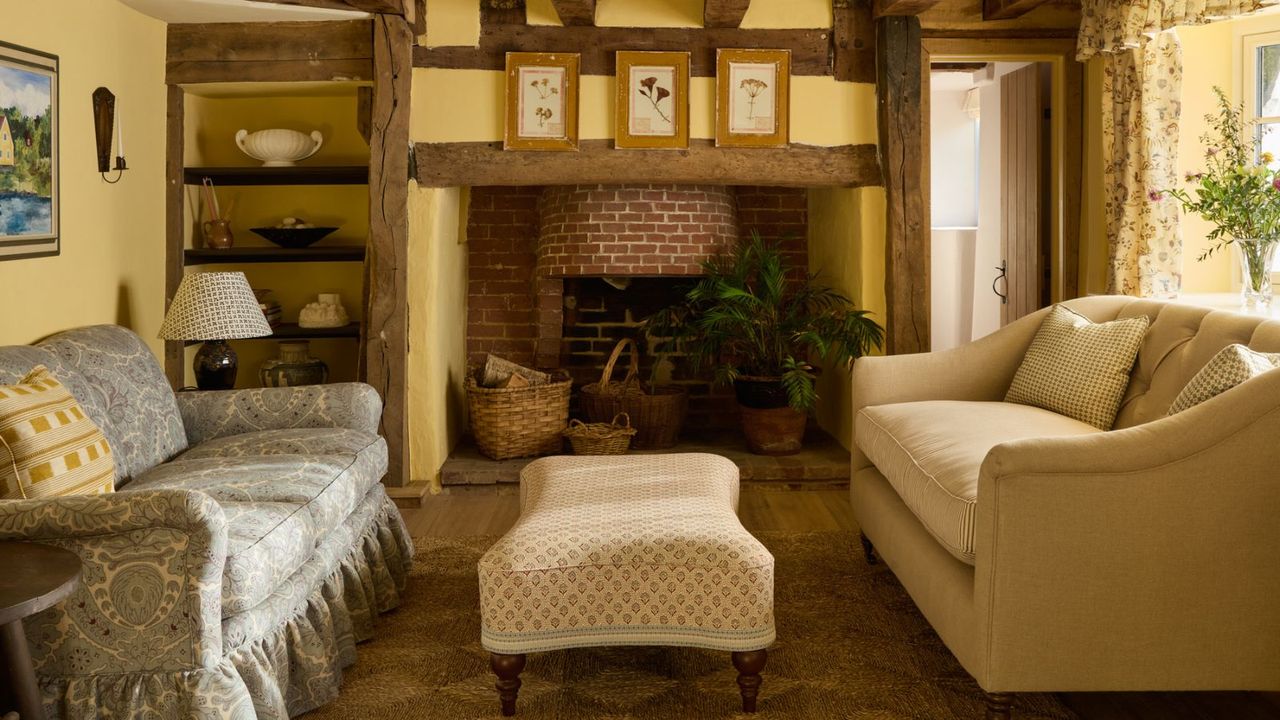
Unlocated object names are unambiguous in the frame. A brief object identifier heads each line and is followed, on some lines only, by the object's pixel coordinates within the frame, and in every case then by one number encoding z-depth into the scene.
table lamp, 3.91
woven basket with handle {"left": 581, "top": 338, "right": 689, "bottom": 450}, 5.18
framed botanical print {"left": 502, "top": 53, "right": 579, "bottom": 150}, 4.71
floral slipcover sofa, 2.17
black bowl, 4.94
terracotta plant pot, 5.07
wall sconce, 3.99
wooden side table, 1.85
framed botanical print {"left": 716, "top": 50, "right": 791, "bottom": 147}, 4.75
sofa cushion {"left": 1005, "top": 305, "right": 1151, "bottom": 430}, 3.19
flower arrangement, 3.49
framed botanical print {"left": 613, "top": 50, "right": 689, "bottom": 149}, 4.73
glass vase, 3.54
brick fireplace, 5.25
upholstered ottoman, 2.53
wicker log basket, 4.98
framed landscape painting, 3.37
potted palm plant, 4.87
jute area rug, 2.64
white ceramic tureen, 4.89
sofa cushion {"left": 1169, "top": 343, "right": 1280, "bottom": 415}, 2.39
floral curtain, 4.12
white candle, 4.14
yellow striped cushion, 2.46
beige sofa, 2.28
